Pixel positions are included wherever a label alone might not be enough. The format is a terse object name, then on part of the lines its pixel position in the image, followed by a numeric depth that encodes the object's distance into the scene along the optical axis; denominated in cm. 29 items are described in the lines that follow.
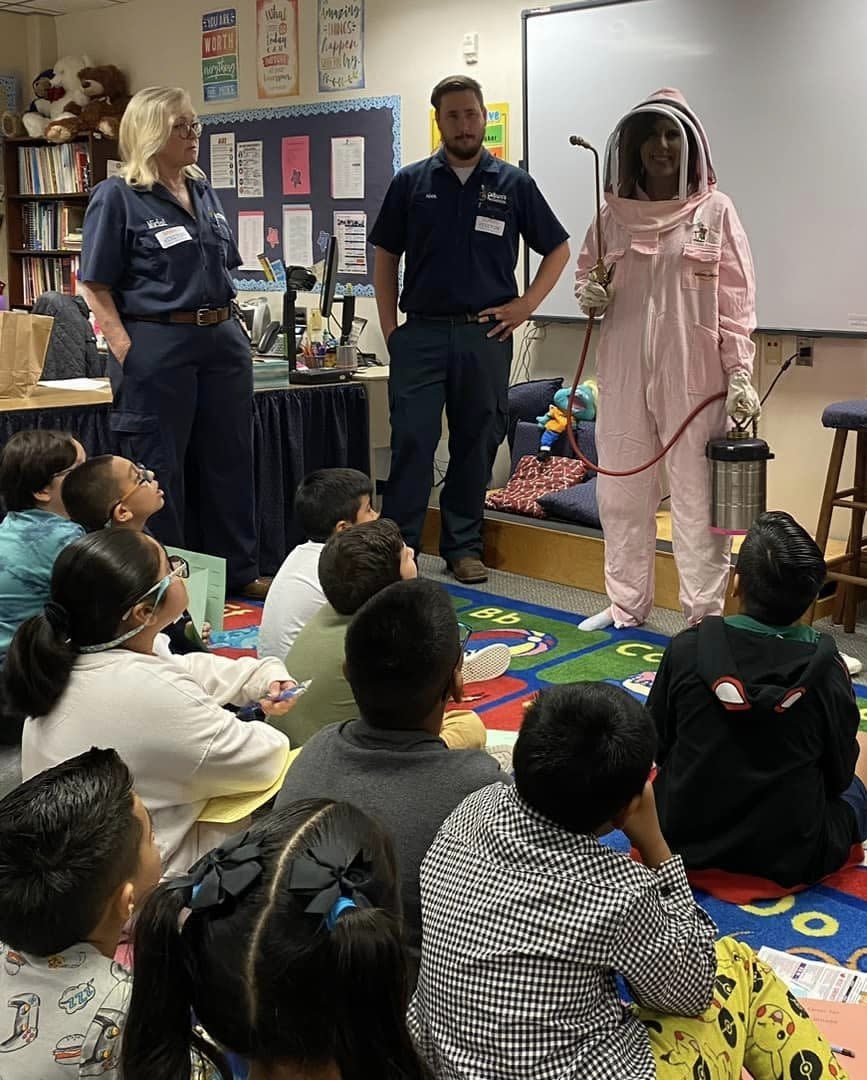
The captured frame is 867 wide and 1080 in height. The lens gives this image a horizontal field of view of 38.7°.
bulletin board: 589
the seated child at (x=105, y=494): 294
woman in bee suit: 353
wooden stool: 381
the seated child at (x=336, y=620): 233
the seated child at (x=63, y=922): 125
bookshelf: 722
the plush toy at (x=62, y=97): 721
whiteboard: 416
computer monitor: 506
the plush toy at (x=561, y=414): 507
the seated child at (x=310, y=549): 279
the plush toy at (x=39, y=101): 735
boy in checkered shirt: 128
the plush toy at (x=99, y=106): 709
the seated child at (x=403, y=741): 160
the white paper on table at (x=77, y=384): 439
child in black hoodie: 216
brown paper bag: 392
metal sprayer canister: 352
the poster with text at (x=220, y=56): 645
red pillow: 494
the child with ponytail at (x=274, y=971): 100
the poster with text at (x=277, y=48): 614
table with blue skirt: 410
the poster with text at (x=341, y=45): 585
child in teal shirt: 271
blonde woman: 382
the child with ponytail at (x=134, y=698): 192
